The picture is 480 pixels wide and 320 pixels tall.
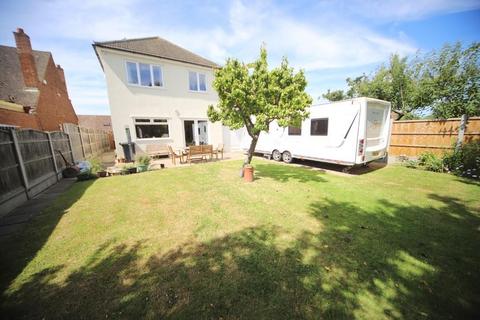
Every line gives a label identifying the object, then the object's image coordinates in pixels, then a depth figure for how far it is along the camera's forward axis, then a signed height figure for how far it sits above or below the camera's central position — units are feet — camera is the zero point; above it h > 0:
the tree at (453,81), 36.73 +9.77
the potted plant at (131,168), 29.59 -5.27
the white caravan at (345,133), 24.49 -0.53
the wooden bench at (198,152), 35.83 -3.68
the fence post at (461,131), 26.25 -0.87
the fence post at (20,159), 17.95 -1.94
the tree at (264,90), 19.06 +4.41
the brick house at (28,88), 37.45 +12.75
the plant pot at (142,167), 30.65 -5.41
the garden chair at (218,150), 40.31 -3.81
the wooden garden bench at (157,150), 41.51 -3.42
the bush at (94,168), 27.73 -4.80
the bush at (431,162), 26.91 -5.51
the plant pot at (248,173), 23.15 -5.24
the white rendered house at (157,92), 38.34 +10.22
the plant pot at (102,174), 27.73 -5.65
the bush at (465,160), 23.84 -4.89
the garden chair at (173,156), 36.31 -4.37
